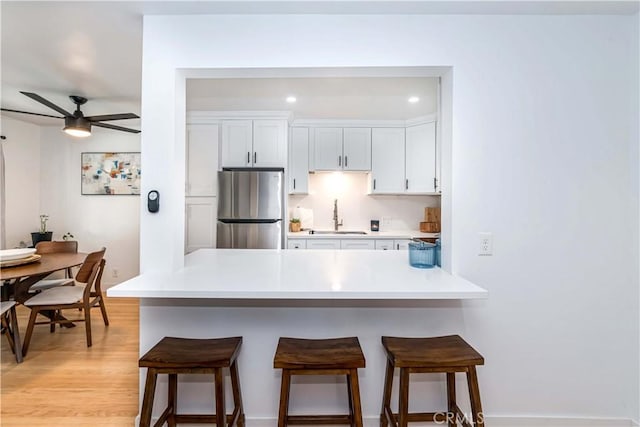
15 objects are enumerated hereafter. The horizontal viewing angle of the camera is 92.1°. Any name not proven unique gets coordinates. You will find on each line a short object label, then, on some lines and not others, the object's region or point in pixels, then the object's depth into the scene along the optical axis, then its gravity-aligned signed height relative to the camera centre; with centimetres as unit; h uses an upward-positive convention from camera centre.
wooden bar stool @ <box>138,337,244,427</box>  130 -65
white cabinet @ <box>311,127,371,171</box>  384 +80
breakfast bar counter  162 -61
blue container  172 -24
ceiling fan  284 +85
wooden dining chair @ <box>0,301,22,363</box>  239 -98
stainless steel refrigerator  339 +2
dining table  235 -48
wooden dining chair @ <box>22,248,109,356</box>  262 -79
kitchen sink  396 -25
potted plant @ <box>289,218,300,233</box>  396 -18
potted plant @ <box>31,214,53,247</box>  392 -31
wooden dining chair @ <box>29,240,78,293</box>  308 -43
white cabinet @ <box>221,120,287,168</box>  357 +78
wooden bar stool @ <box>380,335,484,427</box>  130 -65
